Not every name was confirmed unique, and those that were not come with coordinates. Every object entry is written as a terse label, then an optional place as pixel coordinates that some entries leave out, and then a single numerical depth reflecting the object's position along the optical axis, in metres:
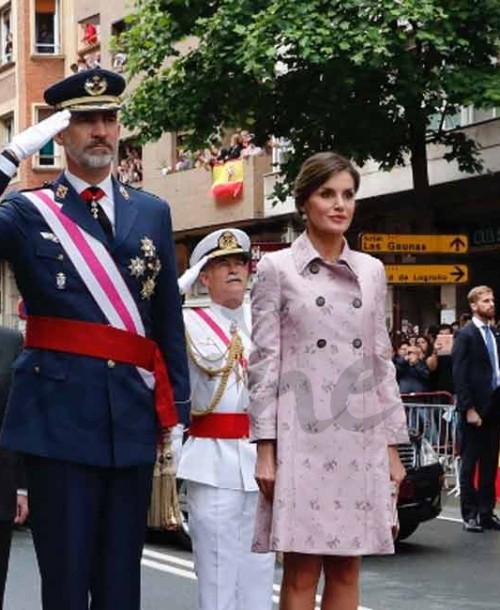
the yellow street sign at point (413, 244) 21.39
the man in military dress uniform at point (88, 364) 5.23
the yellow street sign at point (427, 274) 21.47
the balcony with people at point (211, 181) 33.53
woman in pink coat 5.72
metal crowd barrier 17.39
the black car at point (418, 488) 12.83
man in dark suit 14.48
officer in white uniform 6.99
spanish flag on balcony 34.03
